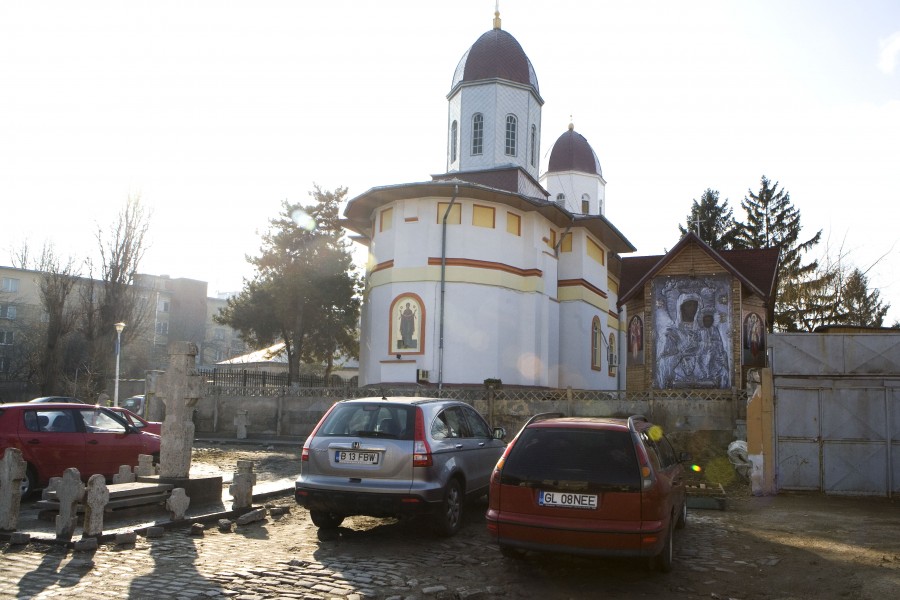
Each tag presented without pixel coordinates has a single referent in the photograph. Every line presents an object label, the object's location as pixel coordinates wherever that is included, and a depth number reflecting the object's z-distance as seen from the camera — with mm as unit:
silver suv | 7980
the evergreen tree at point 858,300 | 39094
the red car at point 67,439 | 10742
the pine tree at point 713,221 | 52000
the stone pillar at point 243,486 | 9961
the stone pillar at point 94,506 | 7816
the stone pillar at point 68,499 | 7832
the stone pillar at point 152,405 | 25734
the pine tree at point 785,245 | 42062
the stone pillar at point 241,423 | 24267
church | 27625
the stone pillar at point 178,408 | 10414
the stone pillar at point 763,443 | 13164
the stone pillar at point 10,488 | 8211
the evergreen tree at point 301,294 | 34094
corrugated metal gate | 12797
